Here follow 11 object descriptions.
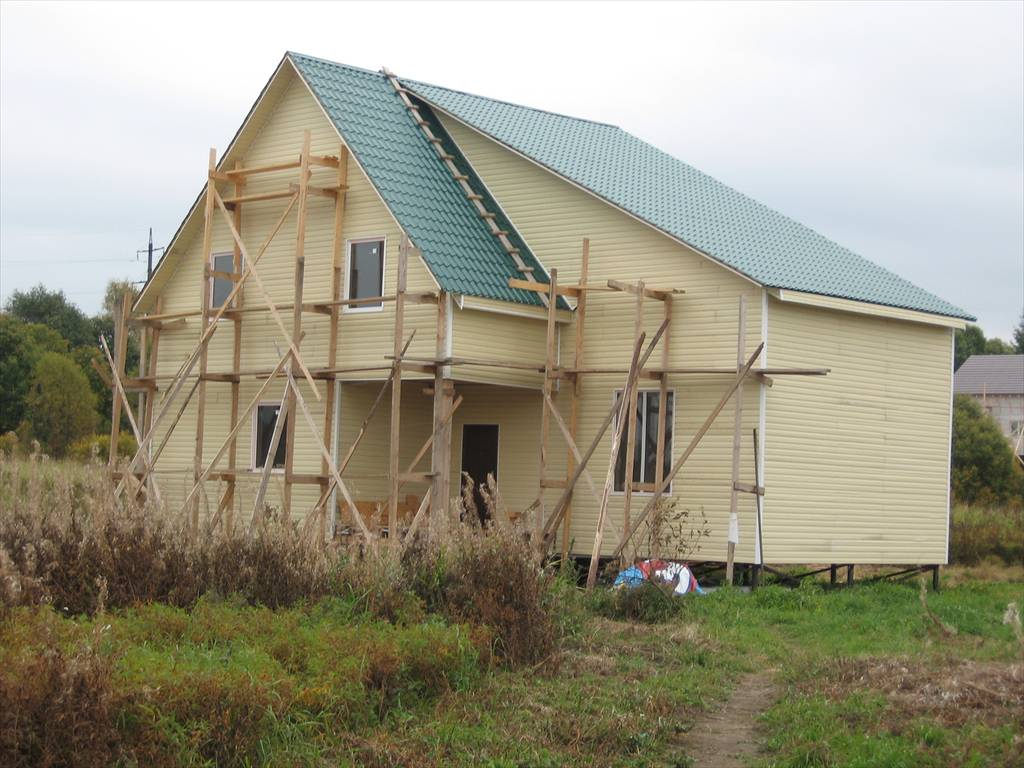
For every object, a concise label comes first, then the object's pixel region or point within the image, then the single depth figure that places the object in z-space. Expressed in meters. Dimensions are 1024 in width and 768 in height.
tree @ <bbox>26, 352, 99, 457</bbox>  44.12
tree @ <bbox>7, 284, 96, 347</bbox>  65.94
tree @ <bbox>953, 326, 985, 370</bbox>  94.06
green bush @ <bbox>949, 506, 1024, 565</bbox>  31.34
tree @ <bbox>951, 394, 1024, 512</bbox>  40.94
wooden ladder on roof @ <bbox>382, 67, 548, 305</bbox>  23.98
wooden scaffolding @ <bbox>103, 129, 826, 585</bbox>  21.25
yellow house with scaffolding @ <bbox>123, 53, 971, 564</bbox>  22.09
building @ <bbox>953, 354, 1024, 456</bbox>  76.31
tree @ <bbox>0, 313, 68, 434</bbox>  48.50
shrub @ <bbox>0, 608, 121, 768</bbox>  8.88
